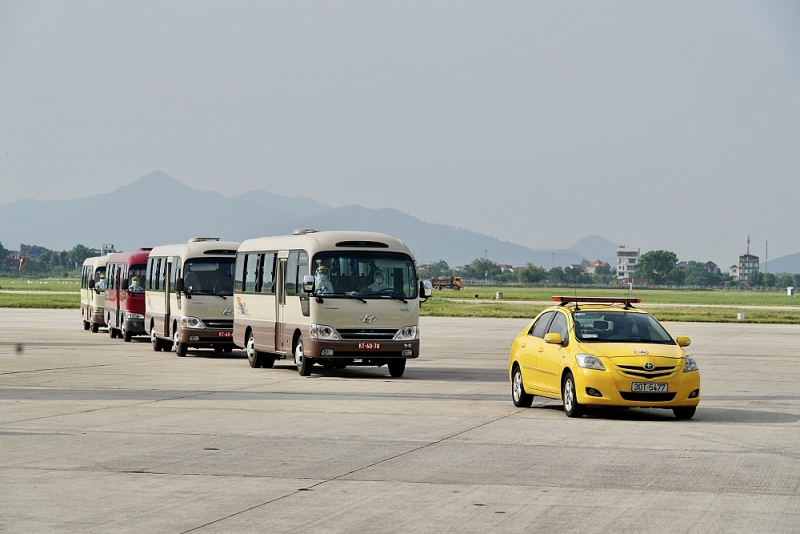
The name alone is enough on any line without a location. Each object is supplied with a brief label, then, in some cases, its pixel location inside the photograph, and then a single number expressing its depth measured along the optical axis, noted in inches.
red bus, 1475.1
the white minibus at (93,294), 1699.1
